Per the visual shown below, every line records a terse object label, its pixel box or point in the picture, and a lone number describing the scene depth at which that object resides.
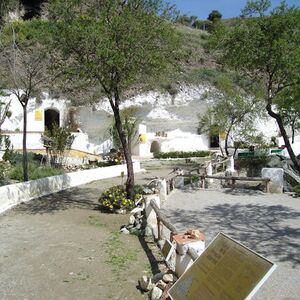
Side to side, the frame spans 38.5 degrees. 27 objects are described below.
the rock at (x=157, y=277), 6.18
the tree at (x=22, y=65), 14.88
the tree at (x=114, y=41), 11.38
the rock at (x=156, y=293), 5.67
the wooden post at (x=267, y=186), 14.58
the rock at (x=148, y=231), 9.32
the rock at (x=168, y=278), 5.91
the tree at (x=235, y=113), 26.34
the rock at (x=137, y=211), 10.27
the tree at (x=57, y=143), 22.61
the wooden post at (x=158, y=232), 8.62
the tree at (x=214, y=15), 82.47
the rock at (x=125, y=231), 9.72
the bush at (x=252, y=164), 21.09
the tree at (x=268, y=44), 13.53
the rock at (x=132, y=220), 9.99
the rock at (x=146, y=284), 6.07
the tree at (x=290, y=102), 15.08
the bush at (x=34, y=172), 16.47
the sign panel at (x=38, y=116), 33.03
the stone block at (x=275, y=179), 14.38
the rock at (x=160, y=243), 8.18
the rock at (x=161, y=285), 5.77
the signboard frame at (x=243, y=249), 3.37
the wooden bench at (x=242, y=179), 14.56
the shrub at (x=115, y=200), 12.14
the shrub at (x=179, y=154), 35.09
